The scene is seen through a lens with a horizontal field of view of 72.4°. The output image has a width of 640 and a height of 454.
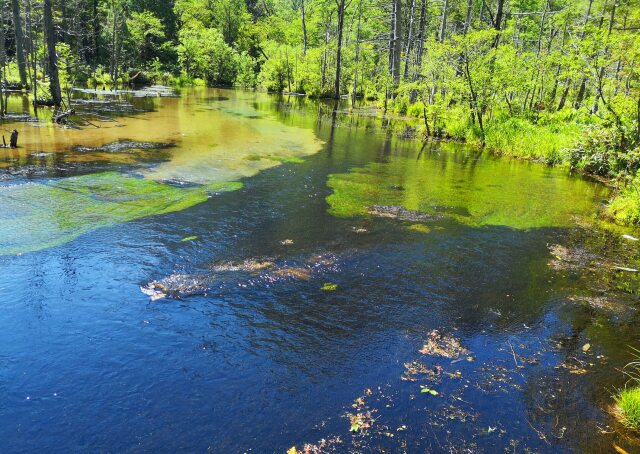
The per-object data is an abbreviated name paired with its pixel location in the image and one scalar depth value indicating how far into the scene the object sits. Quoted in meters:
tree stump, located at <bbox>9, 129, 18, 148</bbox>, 14.60
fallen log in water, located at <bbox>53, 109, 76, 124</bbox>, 19.41
